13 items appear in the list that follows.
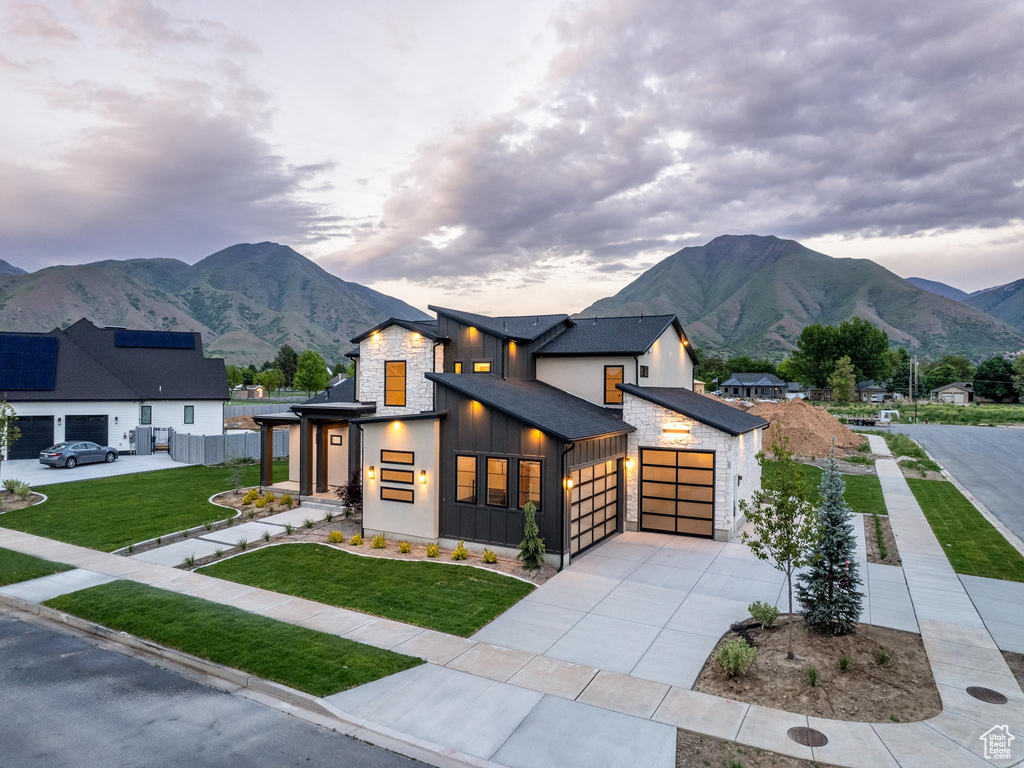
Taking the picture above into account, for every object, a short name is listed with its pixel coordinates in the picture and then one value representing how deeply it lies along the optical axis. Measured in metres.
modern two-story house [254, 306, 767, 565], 15.34
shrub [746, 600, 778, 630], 10.83
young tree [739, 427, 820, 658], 9.34
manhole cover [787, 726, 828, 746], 7.24
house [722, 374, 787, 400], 112.06
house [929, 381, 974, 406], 97.81
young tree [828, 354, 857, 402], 92.50
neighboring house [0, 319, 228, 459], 31.02
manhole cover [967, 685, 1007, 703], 8.32
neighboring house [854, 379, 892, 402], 108.00
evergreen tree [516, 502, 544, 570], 14.31
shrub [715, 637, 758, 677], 8.94
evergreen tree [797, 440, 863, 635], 10.13
